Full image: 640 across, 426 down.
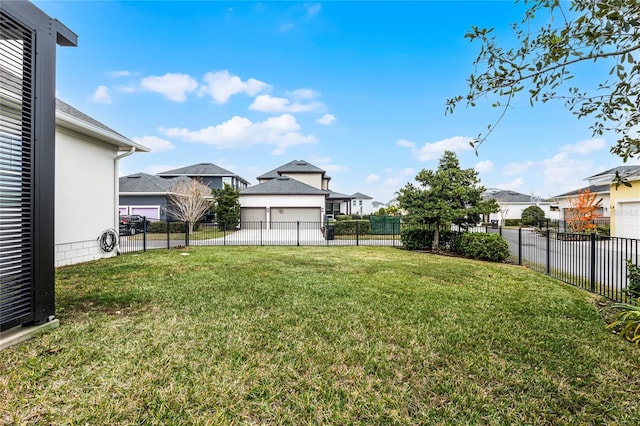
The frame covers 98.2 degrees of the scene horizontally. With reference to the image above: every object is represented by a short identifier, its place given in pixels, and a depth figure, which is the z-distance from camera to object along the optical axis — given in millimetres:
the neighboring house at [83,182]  7215
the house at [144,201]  23219
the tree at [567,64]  2441
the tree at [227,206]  23172
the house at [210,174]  34469
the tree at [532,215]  29234
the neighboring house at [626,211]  12773
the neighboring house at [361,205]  52050
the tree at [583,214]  18125
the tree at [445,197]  11023
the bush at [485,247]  9812
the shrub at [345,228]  20266
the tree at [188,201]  21297
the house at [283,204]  25031
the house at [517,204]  37188
